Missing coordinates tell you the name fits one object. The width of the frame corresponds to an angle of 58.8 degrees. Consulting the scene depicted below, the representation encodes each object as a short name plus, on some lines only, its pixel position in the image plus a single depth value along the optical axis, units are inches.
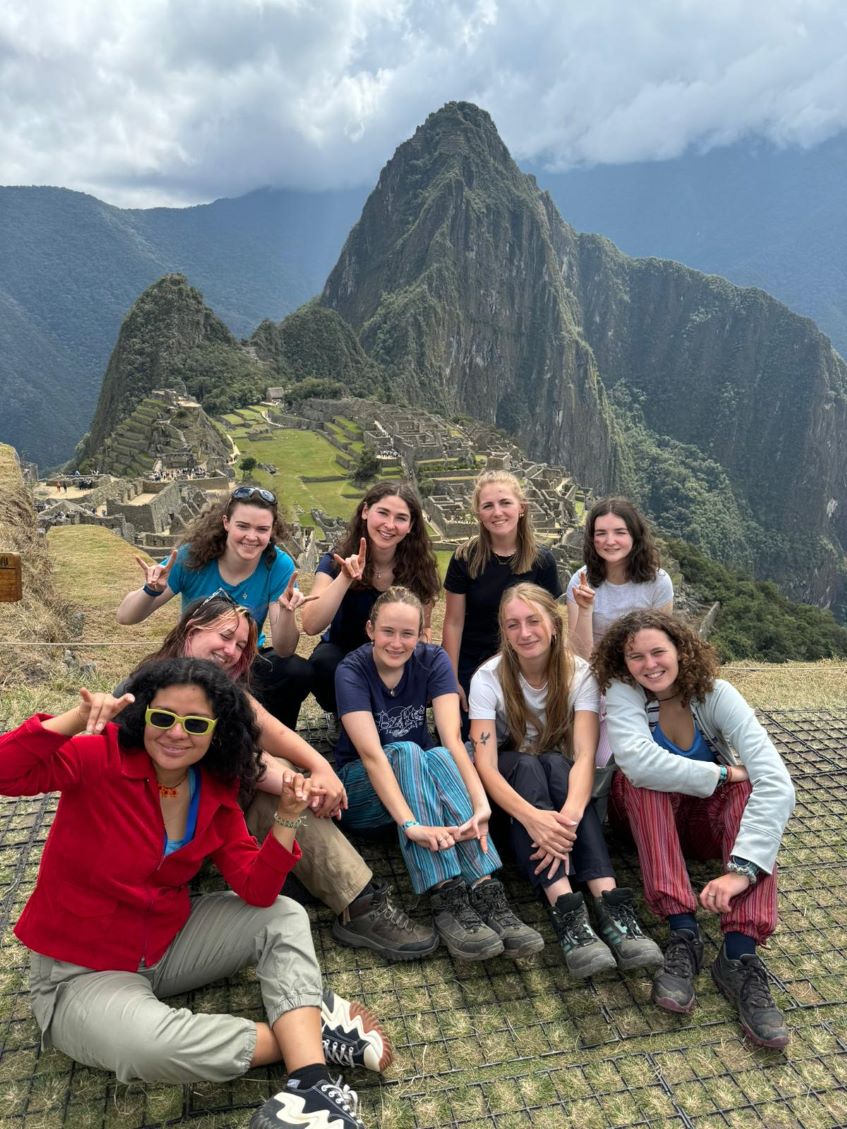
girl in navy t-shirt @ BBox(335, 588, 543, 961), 94.0
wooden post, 148.5
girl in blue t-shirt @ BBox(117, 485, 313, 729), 119.2
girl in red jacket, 70.7
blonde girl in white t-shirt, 92.4
